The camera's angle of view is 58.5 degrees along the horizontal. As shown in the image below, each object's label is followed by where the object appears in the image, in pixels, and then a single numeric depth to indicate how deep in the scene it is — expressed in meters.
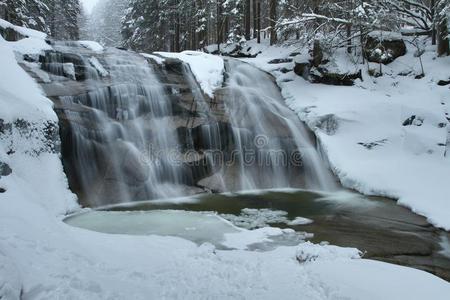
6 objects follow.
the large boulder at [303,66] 15.96
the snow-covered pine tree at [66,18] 36.31
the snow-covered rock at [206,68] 13.86
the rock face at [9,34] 12.80
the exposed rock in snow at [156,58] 14.40
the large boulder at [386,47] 15.73
